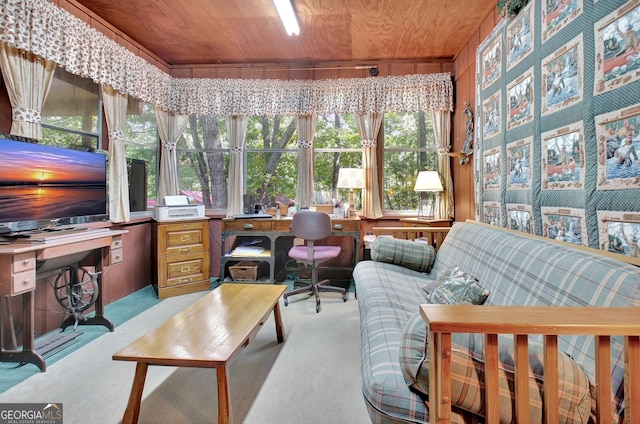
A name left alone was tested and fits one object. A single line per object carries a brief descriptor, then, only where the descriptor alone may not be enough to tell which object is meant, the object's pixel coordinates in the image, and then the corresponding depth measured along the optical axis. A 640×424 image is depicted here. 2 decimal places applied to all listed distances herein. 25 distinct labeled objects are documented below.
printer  3.48
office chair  3.23
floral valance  3.61
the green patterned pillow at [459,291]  1.71
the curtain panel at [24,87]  2.24
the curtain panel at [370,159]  4.02
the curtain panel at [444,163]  3.84
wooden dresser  3.41
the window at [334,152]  4.25
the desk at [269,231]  3.65
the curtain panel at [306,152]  4.12
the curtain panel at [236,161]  4.15
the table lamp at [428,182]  3.52
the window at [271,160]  4.30
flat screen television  1.99
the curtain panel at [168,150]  4.02
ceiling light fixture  2.65
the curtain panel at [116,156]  3.16
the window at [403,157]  4.14
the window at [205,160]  4.33
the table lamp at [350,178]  3.78
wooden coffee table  1.35
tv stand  1.79
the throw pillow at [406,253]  2.75
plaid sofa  1.04
